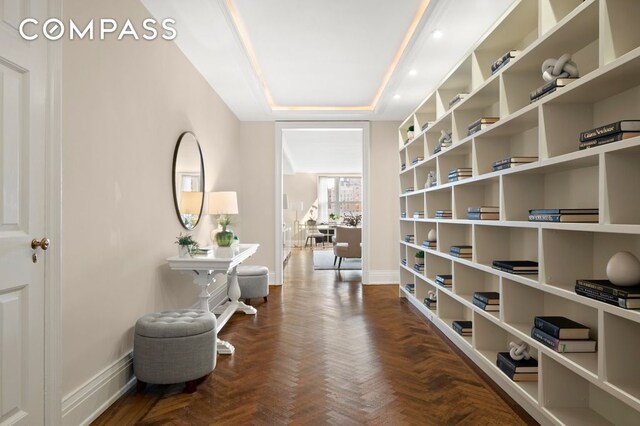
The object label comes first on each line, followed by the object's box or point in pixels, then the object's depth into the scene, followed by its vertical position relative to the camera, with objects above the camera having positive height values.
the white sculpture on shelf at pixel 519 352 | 2.43 -0.89
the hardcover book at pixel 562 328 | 1.94 -0.60
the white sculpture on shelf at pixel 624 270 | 1.58 -0.24
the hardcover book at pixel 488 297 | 2.73 -0.61
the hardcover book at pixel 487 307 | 2.71 -0.67
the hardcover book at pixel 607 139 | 1.53 +0.31
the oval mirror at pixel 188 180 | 3.49 +0.36
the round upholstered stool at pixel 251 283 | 4.89 -0.86
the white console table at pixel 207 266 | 3.11 -0.40
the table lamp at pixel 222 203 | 4.22 +0.15
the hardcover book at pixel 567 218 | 1.82 -0.02
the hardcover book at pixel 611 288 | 1.52 -0.32
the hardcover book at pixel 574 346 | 1.93 -0.67
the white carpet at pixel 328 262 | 8.13 -1.09
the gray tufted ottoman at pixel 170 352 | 2.45 -0.87
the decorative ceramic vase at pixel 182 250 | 3.24 -0.28
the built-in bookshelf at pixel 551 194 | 1.59 +0.12
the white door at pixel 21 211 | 1.58 +0.03
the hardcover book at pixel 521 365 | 2.36 -0.94
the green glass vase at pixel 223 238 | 3.78 -0.21
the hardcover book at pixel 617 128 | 1.53 +0.35
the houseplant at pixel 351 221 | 11.51 -0.17
